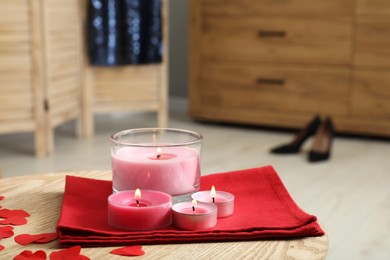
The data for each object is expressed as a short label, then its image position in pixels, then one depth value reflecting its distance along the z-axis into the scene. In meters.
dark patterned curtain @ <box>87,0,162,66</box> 2.81
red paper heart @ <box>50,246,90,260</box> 0.78
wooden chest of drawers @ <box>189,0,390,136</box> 2.87
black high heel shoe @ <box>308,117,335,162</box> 2.52
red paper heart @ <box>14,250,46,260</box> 0.78
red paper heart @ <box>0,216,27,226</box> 0.87
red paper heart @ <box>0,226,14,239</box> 0.84
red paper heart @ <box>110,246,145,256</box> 0.79
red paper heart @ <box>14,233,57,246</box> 0.82
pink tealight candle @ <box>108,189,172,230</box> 0.84
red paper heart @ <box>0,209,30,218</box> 0.89
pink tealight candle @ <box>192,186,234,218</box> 0.88
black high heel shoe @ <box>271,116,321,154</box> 2.64
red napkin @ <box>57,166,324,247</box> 0.82
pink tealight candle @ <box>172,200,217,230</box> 0.84
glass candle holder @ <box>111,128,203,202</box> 0.89
